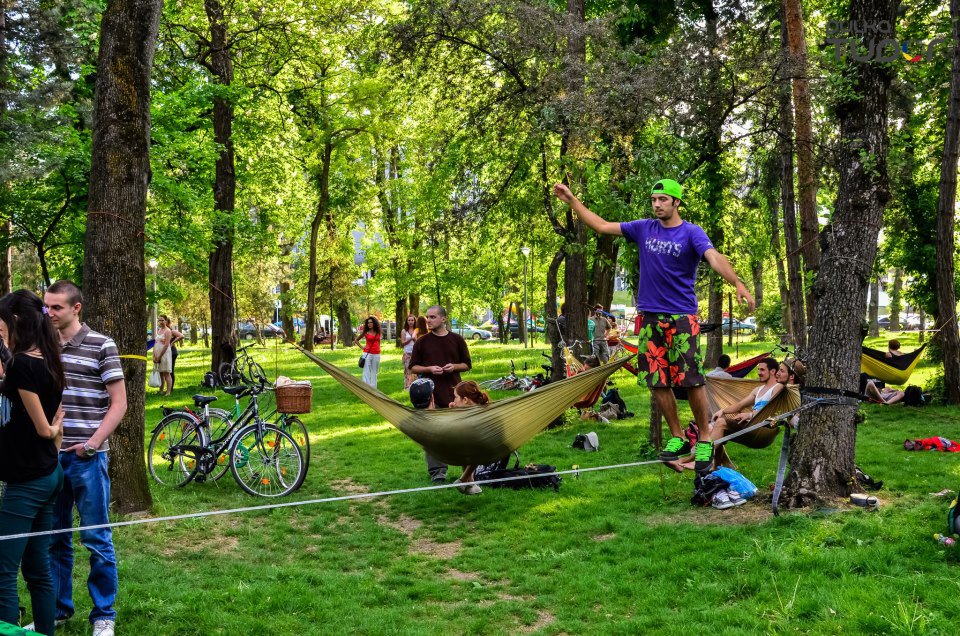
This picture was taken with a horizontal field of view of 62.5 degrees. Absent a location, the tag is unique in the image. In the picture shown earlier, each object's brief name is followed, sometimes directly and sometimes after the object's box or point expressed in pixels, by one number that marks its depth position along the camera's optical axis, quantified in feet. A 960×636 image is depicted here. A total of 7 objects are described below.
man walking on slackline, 13.37
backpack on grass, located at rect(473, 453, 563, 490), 21.07
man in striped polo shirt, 10.83
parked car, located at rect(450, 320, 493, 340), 142.43
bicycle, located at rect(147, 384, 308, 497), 21.20
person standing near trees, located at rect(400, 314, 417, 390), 43.66
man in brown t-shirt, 21.54
